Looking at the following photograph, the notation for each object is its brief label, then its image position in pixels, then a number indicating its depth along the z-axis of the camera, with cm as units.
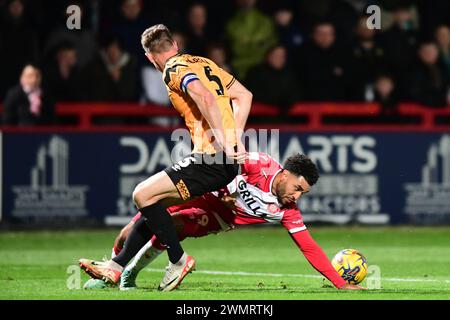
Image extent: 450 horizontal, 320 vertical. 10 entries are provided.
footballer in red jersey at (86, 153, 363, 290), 984
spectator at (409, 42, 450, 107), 1731
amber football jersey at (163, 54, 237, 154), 948
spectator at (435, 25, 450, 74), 1778
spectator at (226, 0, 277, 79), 1697
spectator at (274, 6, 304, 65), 1736
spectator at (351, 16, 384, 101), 1706
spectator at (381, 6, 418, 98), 1738
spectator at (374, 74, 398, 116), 1695
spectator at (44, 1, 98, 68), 1669
